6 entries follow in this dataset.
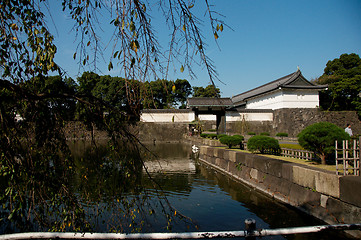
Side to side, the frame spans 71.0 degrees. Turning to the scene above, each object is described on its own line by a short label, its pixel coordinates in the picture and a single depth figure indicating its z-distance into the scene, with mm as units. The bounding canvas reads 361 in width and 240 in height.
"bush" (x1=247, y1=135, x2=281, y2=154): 9562
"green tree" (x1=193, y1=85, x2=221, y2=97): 41325
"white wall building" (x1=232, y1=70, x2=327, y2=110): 26656
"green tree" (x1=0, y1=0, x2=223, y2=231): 2072
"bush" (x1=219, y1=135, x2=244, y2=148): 13067
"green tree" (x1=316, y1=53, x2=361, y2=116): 26391
